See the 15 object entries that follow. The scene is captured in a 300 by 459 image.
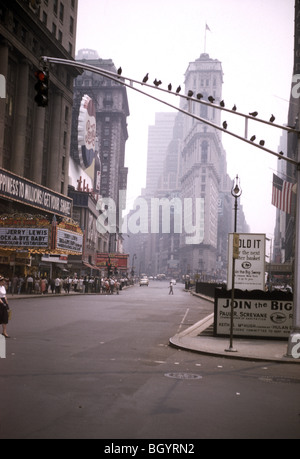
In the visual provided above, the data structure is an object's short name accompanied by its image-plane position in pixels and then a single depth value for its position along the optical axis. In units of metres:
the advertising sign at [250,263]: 20.27
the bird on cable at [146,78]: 13.91
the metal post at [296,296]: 14.35
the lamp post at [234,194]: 14.95
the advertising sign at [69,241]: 45.12
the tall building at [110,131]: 168.38
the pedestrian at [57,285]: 50.34
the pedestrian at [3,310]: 16.02
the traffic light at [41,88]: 13.49
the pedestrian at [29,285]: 47.66
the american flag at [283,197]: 32.56
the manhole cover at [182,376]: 10.91
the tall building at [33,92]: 54.17
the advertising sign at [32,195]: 45.19
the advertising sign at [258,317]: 18.53
